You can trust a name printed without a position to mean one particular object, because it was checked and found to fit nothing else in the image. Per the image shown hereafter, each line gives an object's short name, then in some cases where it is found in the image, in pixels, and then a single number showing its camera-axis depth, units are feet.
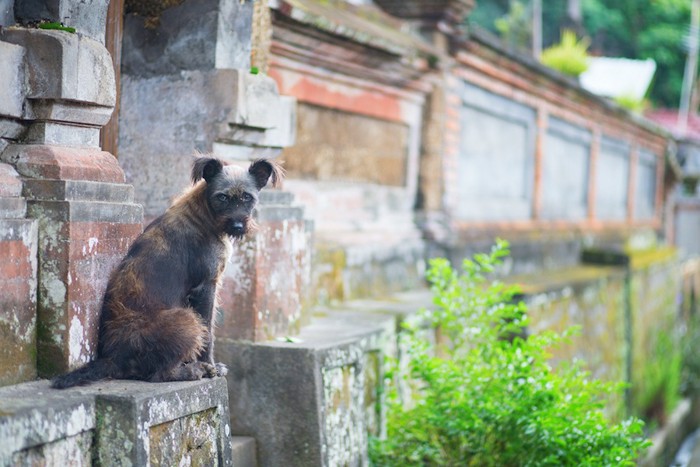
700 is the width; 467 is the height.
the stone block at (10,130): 12.25
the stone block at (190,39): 16.24
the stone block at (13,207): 11.72
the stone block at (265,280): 16.38
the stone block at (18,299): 11.63
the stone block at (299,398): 15.76
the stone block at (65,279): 12.15
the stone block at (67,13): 12.80
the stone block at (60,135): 12.52
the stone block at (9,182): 11.93
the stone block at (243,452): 15.56
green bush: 16.69
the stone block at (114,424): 10.39
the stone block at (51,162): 12.26
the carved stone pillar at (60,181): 12.17
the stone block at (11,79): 11.98
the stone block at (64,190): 12.16
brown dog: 12.48
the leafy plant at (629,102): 56.39
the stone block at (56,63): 12.21
